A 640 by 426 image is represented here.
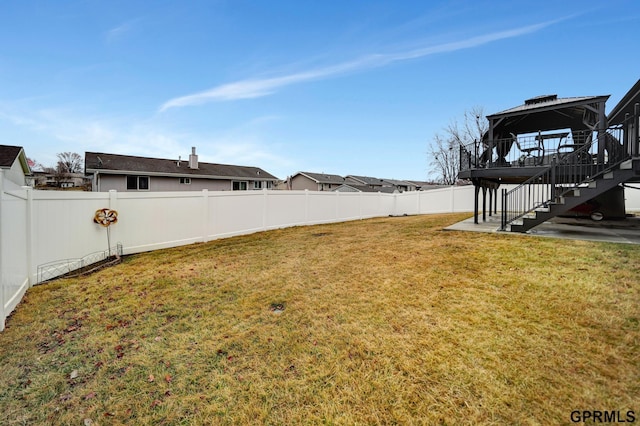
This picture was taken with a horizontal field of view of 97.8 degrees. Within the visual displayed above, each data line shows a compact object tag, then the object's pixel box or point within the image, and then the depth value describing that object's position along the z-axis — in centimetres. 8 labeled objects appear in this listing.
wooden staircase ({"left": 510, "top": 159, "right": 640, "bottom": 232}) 636
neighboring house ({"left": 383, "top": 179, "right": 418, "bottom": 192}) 4620
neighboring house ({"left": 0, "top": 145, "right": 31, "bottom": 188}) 1515
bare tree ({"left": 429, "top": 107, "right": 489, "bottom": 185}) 3102
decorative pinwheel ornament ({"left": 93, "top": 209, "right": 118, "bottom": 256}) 633
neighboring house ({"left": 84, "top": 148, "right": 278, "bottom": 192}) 1892
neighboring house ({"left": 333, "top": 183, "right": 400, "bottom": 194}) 3317
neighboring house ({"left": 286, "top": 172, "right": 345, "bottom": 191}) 3667
